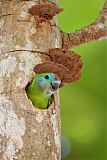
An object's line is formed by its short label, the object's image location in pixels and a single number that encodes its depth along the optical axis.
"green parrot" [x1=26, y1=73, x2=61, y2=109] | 3.35
